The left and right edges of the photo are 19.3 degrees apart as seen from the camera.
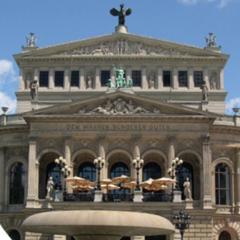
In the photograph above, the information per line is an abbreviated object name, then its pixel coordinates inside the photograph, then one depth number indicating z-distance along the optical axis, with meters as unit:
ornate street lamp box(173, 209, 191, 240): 46.00
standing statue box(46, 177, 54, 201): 56.66
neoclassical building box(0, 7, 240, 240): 56.84
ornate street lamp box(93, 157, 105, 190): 55.89
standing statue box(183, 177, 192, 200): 57.00
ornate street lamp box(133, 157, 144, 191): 56.22
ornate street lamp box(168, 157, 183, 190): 56.56
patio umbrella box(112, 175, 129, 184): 56.16
